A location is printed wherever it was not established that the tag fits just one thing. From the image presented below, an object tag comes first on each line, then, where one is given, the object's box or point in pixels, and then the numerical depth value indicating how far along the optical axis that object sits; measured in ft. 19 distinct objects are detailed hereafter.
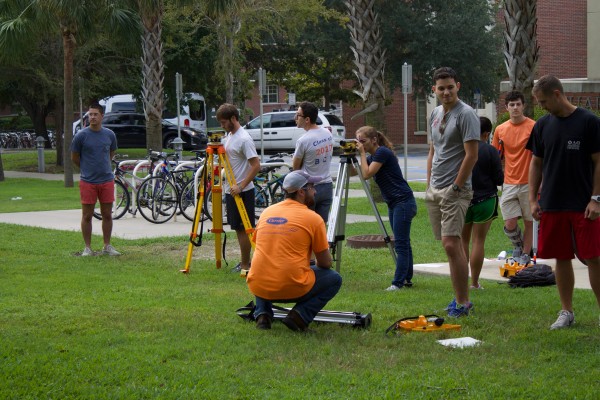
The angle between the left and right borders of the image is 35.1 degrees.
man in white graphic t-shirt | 32.89
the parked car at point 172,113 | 139.95
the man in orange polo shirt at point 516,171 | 35.01
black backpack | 30.83
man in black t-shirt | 22.82
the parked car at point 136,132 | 136.05
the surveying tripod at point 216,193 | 35.24
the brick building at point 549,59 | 161.17
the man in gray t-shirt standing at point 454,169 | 25.11
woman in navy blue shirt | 30.91
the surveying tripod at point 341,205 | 31.65
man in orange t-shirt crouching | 23.31
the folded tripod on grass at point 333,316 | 24.02
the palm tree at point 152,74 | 81.66
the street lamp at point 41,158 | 105.81
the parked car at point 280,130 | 122.83
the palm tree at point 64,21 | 76.64
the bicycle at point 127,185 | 55.06
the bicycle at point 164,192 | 53.98
